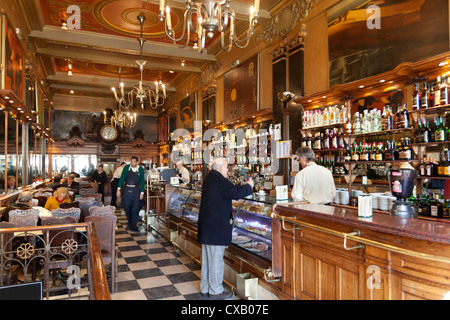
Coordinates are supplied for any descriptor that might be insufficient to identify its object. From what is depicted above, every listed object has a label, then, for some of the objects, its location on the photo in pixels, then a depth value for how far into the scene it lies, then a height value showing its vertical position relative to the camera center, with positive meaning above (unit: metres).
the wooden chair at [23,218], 3.84 -0.63
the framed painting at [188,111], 13.12 +2.20
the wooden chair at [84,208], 5.47 -0.73
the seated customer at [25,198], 5.52 -0.56
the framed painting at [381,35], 4.40 +1.96
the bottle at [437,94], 4.05 +0.82
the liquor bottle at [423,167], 4.24 -0.10
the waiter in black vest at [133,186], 7.27 -0.49
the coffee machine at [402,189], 2.35 -0.22
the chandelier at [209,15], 3.36 +1.60
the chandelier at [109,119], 16.00 +2.40
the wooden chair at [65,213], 4.23 -0.63
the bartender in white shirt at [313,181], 4.03 -0.25
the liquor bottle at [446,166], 3.96 -0.09
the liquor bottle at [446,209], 3.92 -0.61
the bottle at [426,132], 4.19 +0.36
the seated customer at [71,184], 9.47 -0.57
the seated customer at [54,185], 10.55 -0.65
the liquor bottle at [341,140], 5.47 +0.35
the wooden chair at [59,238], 3.80 -0.87
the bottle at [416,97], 4.32 +0.84
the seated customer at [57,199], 5.37 -0.58
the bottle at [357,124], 5.19 +0.59
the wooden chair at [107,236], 4.05 -0.90
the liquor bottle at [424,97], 4.23 +0.82
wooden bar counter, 1.87 -0.67
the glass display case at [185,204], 5.56 -0.77
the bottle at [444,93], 3.96 +0.82
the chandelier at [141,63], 8.30 +2.74
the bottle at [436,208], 4.00 -0.61
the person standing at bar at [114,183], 9.73 -0.58
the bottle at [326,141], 5.78 +0.37
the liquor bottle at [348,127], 5.31 +0.56
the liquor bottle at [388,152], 4.72 +0.12
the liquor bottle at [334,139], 5.61 +0.38
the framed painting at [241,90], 8.53 +2.07
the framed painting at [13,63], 6.08 +2.19
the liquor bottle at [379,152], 4.82 +0.12
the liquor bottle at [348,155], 5.29 +0.09
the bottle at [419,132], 4.26 +0.36
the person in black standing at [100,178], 12.29 -0.51
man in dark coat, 3.52 -0.64
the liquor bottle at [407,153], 4.41 +0.09
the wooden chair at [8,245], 3.40 -0.84
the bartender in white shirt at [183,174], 7.94 -0.27
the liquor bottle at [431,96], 4.16 +0.82
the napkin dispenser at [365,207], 2.38 -0.35
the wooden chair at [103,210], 4.41 -0.63
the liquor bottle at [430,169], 4.13 -0.13
